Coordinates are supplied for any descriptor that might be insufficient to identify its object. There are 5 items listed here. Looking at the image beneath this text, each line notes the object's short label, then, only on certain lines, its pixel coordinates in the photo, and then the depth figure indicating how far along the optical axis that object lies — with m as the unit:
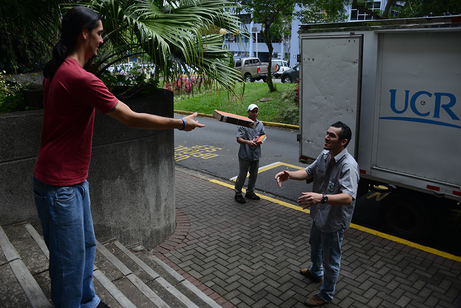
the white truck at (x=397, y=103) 5.24
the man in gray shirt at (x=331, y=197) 3.85
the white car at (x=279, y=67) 34.00
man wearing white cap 7.15
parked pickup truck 31.29
